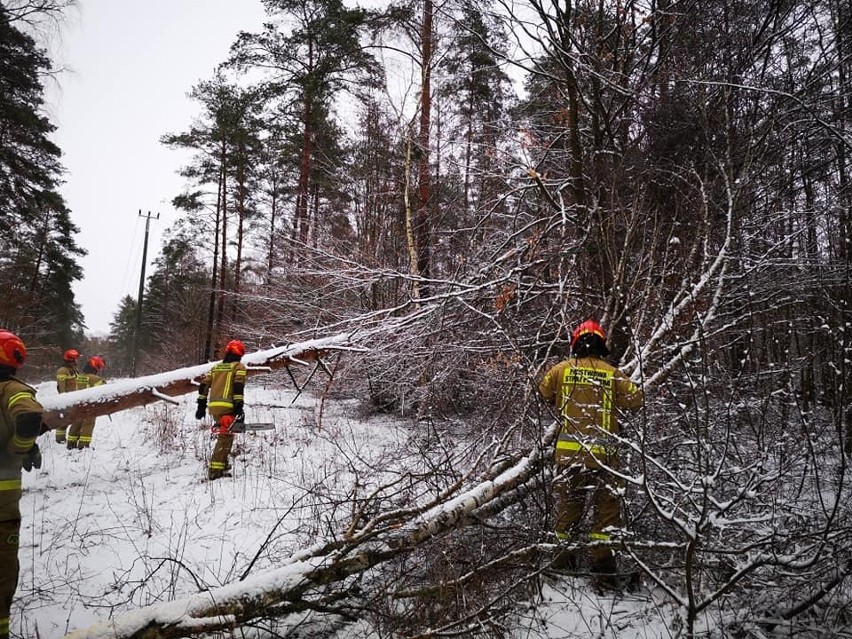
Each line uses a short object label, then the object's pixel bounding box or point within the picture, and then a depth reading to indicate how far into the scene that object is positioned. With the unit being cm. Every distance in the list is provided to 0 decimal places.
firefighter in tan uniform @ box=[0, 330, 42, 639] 290
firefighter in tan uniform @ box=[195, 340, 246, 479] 591
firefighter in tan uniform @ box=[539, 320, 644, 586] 317
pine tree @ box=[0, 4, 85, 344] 1164
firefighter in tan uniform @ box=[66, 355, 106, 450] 786
